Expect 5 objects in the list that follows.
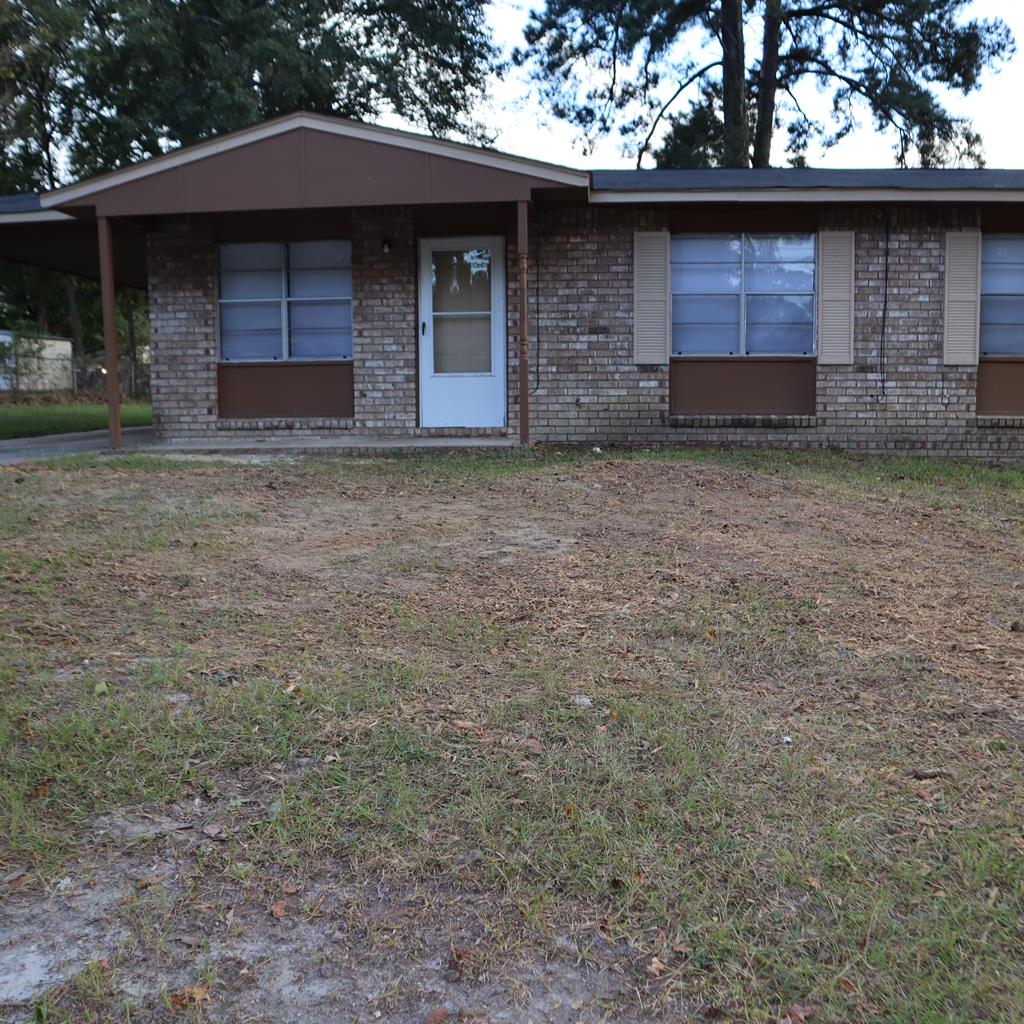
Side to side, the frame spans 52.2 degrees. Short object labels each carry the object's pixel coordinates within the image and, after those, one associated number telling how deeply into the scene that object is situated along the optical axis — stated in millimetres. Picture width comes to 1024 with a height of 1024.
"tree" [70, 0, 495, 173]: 23234
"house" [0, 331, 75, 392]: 28391
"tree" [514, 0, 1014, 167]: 23188
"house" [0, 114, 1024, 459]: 12125
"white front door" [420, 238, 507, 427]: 12477
